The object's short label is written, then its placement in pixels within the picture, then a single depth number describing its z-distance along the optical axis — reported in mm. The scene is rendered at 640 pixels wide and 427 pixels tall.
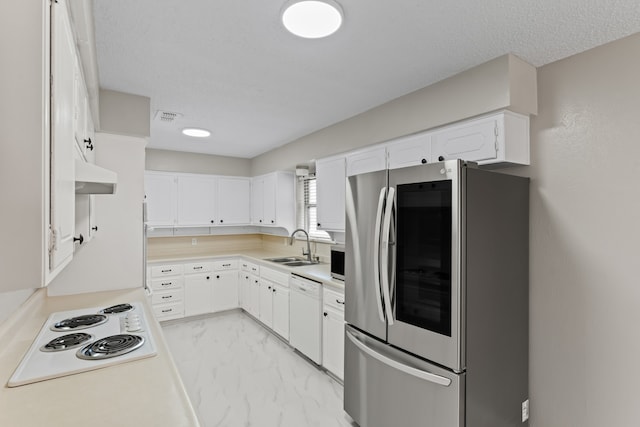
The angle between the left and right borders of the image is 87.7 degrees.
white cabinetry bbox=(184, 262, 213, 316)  4480
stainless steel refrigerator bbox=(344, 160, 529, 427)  1738
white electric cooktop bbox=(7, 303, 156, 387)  1298
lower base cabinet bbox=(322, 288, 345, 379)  2828
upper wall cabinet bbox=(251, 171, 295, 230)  4676
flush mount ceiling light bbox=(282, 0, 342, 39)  1532
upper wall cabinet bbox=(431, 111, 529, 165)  2016
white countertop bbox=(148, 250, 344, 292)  3029
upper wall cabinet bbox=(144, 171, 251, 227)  4637
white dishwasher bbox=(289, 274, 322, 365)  3115
